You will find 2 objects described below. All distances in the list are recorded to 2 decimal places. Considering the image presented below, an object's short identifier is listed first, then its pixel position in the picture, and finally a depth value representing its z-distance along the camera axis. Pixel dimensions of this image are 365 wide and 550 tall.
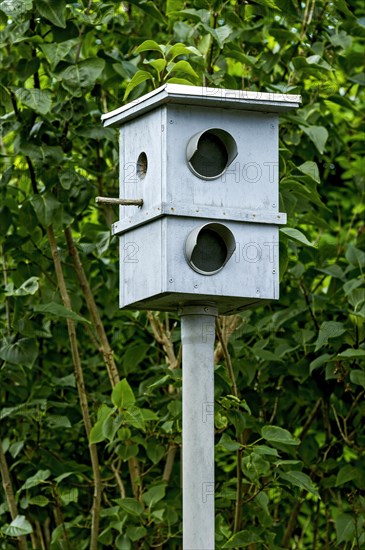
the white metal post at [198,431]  5.22
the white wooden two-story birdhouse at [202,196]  5.32
